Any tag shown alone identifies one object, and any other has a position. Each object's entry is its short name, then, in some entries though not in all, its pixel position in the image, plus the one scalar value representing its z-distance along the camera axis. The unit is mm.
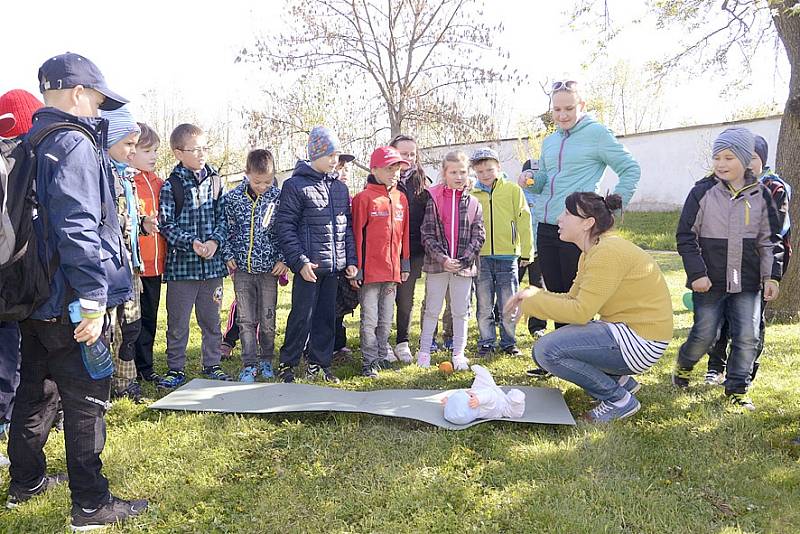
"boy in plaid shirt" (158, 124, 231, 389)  4539
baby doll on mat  3721
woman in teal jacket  4645
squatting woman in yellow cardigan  3746
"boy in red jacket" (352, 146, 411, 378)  4934
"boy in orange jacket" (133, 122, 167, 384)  4520
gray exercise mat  3854
